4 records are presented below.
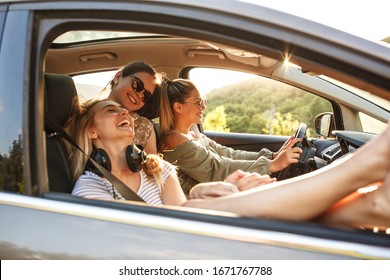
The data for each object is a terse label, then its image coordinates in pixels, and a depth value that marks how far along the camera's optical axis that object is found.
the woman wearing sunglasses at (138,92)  3.08
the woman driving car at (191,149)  3.25
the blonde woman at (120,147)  2.38
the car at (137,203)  1.25
